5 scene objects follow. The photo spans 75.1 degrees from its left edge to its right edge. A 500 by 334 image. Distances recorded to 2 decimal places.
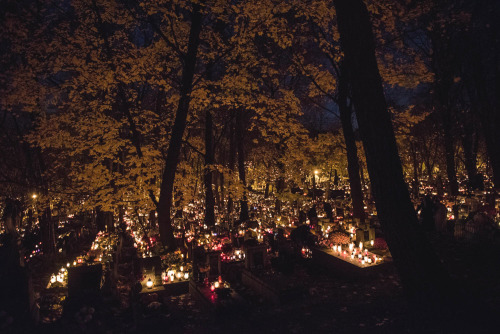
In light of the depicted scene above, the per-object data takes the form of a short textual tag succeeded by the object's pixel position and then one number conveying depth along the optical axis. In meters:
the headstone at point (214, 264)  9.60
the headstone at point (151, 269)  9.27
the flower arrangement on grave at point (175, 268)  9.81
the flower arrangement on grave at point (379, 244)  10.53
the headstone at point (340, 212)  18.43
